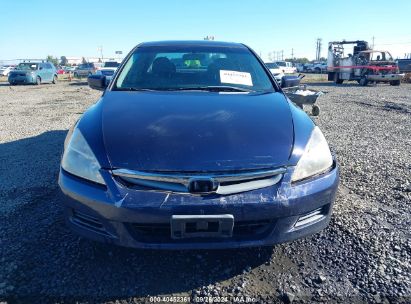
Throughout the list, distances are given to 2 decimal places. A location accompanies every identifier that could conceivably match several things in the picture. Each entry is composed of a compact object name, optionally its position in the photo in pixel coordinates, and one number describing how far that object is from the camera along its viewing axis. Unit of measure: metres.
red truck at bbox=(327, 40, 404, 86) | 18.28
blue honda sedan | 1.84
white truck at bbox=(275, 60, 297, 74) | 28.47
